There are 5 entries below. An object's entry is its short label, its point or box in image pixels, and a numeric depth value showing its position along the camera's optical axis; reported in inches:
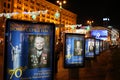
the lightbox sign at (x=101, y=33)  1553.9
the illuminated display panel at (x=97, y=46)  375.0
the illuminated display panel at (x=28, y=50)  118.3
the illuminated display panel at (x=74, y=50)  205.4
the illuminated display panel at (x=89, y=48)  303.1
